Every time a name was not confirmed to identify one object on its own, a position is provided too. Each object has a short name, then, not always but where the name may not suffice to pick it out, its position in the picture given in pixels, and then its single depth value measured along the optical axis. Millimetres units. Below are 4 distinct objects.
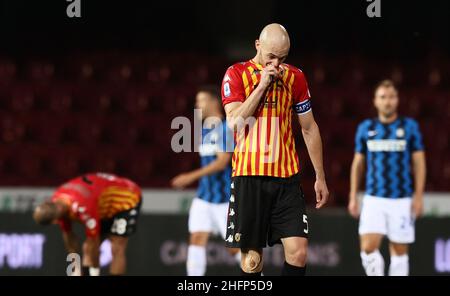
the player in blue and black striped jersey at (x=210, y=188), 16125
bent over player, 13531
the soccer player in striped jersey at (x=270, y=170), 10000
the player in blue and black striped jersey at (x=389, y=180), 14875
